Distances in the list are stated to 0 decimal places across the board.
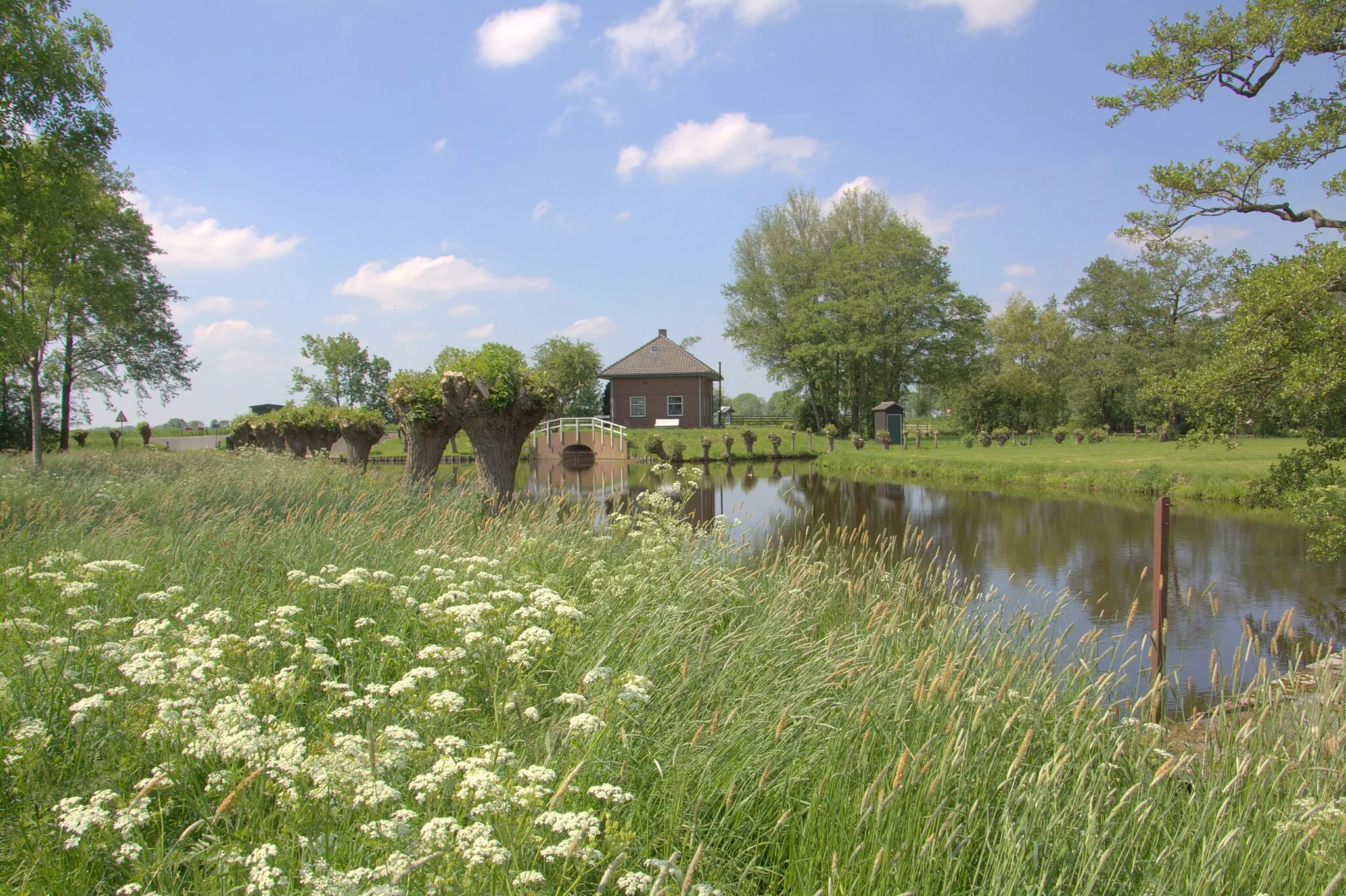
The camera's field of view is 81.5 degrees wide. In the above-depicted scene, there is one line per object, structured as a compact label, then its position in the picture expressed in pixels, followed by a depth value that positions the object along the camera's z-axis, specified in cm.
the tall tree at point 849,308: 4628
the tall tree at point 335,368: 5441
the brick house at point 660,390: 5288
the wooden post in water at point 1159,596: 454
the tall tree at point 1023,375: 5106
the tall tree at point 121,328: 2128
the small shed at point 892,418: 4306
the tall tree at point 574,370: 6369
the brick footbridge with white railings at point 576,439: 4291
